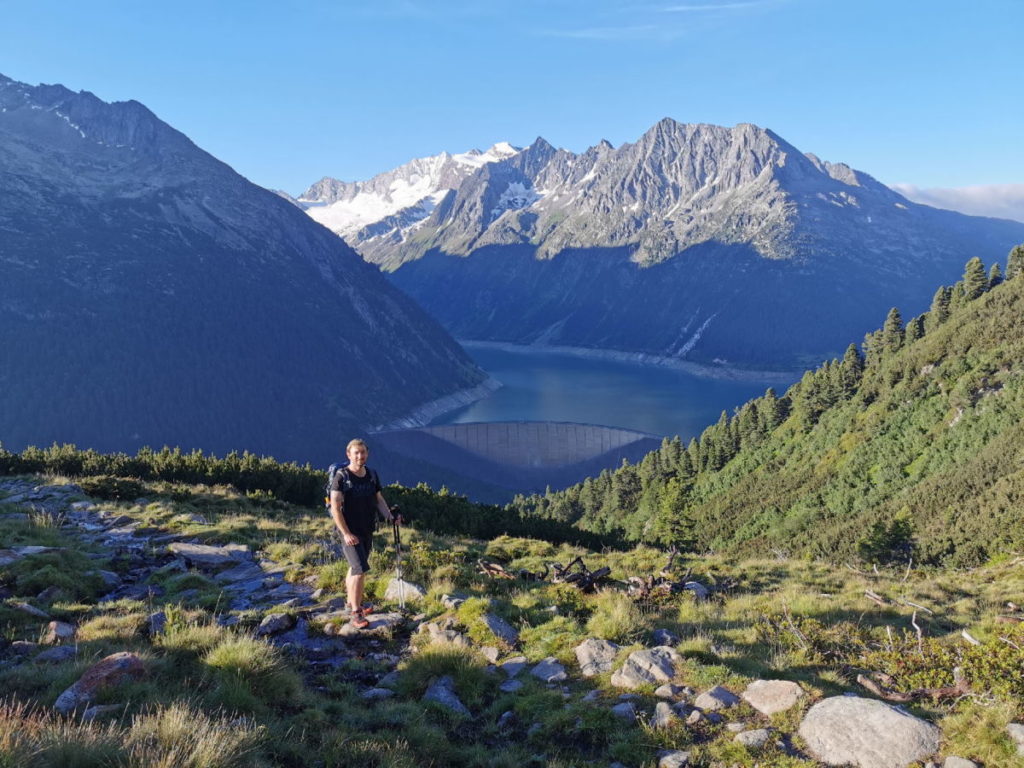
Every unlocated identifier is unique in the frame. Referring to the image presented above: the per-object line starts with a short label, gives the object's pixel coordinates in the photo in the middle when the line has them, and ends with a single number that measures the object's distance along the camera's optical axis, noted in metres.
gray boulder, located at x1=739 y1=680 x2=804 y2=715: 7.12
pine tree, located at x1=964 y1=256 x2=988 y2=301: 68.00
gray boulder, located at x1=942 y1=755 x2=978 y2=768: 5.81
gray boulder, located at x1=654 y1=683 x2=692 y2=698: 7.59
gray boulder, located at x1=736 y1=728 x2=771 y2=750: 6.45
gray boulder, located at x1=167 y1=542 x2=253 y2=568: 14.66
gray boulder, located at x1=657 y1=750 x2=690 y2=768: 6.33
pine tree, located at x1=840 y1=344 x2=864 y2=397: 71.38
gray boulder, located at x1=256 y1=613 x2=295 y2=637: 10.12
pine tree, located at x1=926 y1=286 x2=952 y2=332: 69.88
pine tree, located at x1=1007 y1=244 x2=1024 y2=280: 64.38
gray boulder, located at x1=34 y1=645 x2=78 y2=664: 7.95
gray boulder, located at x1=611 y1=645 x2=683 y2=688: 8.03
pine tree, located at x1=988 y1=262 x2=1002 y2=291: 68.44
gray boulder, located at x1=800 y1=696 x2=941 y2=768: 6.13
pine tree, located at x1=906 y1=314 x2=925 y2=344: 71.31
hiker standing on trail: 10.84
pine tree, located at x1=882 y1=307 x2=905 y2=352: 74.56
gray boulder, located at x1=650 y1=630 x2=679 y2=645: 9.55
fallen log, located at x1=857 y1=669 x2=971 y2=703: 7.31
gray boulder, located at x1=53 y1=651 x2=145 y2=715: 6.36
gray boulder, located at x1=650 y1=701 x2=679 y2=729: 6.93
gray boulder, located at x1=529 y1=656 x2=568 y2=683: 8.51
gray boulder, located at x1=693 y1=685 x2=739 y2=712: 7.23
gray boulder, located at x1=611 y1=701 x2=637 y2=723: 7.24
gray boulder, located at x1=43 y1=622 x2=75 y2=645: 8.73
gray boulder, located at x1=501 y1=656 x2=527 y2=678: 8.86
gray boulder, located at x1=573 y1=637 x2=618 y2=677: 8.61
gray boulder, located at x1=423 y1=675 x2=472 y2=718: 7.82
